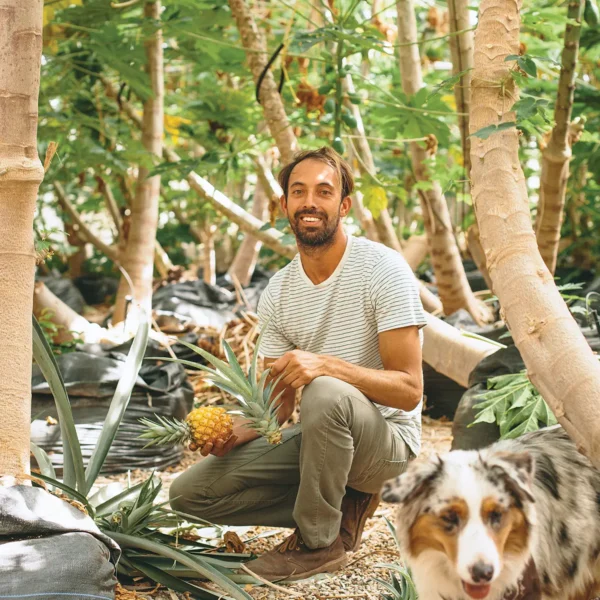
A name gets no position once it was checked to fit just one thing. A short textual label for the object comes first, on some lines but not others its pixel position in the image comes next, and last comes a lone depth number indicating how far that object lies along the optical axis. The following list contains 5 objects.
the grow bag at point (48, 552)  2.26
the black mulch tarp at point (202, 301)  6.55
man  2.81
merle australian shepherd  1.97
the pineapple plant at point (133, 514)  2.75
